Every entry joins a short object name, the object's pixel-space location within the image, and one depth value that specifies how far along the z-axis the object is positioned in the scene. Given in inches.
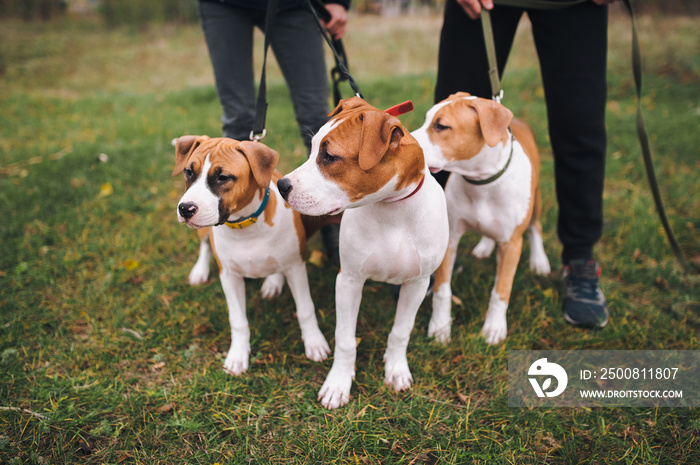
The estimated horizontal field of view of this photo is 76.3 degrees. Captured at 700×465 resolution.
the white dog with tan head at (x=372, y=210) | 71.1
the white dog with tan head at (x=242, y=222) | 83.3
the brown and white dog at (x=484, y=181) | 94.2
